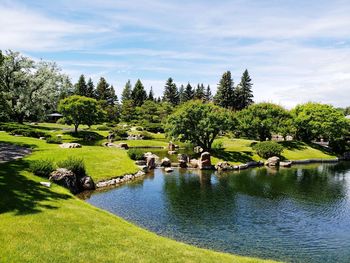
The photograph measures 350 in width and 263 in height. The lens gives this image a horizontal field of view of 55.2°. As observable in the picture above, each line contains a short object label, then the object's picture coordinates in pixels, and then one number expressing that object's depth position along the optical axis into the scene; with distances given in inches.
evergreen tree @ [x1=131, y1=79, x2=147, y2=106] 6321.4
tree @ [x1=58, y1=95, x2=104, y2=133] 3459.6
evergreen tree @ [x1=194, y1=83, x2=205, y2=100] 6692.9
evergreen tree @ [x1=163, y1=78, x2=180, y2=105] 6844.5
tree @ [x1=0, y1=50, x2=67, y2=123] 2632.9
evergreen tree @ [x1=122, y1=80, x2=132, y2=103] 7224.4
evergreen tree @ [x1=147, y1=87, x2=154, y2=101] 7097.4
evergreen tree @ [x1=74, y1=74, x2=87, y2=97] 6072.8
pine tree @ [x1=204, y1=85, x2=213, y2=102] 7634.8
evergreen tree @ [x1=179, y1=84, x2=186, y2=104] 6838.6
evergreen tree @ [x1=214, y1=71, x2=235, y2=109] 5472.4
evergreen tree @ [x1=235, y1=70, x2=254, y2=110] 5561.0
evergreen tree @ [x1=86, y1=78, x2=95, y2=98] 6279.5
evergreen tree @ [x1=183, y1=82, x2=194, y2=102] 6776.6
